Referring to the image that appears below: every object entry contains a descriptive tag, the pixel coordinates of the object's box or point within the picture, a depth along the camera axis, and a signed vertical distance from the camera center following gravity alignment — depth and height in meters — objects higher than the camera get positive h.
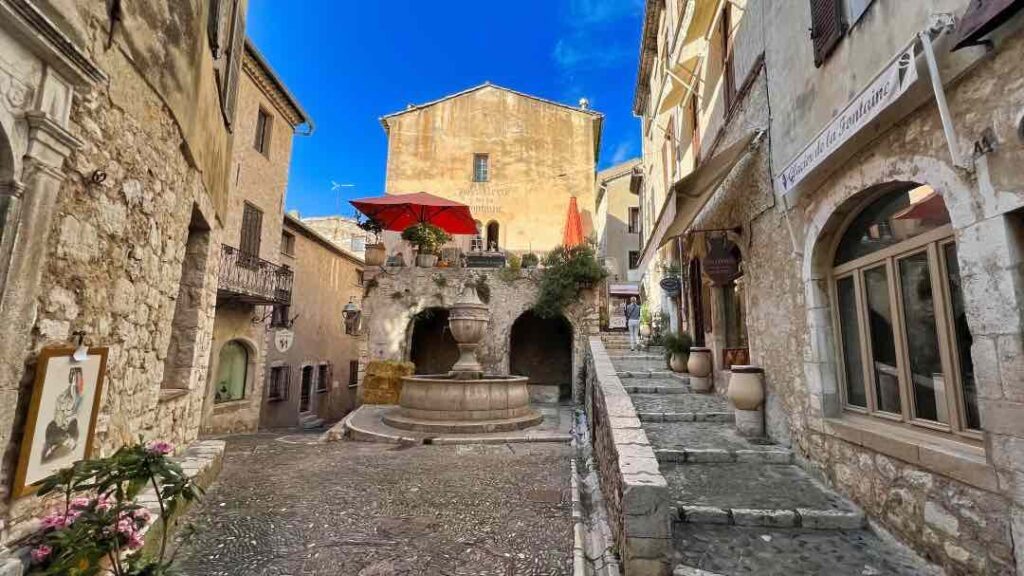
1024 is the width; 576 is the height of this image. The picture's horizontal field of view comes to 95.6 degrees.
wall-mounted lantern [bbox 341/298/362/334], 14.61 +0.99
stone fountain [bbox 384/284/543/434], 7.86 -0.99
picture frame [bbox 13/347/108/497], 2.54 -0.44
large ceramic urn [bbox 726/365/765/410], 5.43 -0.42
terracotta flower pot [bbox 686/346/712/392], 7.46 -0.28
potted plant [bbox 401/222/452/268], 13.56 +3.15
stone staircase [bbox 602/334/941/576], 3.04 -1.24
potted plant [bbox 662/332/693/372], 8.54 +0.03
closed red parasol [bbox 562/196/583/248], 17.32 +4.60
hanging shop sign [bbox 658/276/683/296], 10.73 +1.52
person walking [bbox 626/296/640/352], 12.70 +0.77
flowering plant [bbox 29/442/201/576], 2.24 -0.91
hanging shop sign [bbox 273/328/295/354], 12.39 +0.14
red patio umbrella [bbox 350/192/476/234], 13.26 +3.98
